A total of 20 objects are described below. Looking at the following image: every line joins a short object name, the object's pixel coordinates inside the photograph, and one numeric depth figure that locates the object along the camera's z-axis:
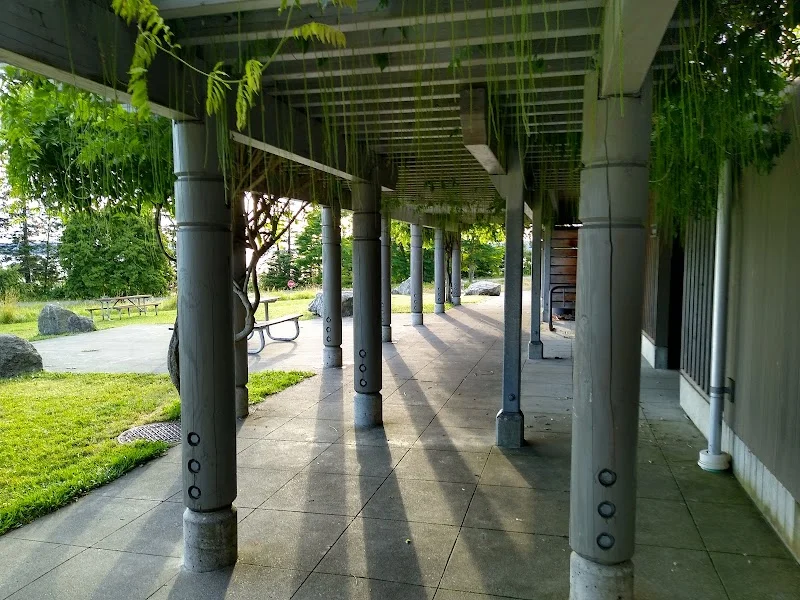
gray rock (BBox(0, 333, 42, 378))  9.72
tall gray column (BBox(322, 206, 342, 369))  10.16
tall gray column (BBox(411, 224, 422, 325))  16.94
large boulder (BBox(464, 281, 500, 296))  31.12
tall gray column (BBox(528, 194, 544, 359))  10.33
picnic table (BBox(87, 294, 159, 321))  20.03
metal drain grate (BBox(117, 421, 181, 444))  6.25
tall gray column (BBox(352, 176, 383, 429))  6.28
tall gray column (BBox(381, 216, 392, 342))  13.52
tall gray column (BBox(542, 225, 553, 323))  14.63
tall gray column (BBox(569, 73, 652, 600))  2.70
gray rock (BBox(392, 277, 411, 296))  32.41
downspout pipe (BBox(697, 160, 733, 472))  5.00
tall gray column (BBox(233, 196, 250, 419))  6.60
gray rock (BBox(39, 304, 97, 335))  15.36
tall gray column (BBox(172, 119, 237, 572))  3.37
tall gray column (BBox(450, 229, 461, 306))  22.36
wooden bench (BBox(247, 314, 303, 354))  11.74
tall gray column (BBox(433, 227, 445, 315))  18.36
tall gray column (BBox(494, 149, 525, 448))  5.85
